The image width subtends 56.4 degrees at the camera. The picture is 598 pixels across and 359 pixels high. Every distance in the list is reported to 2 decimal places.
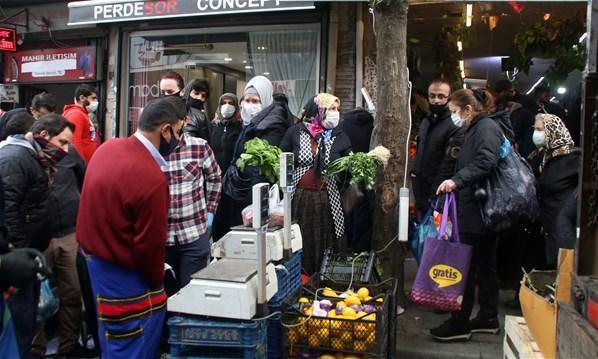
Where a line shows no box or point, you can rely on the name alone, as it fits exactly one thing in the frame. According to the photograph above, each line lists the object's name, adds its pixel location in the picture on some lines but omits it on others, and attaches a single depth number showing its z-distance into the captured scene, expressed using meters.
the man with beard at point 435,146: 5.14
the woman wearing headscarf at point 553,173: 5.06
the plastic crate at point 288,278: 3.86
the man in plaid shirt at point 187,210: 4.14
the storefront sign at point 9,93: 10.20
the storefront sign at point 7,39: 9.69
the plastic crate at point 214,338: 3.28
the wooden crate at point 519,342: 2.99
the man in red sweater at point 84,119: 6.73
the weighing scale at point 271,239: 3.93
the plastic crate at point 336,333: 3.42
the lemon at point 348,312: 3.56
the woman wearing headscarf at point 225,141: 6.17
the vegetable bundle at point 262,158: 4.85
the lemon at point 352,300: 3.76
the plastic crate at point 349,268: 4.34
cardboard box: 2.63
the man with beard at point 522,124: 6.82
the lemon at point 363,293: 3.89
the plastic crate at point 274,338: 3.77
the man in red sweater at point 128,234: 3.18
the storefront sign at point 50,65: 9.20
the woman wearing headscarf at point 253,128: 5.39
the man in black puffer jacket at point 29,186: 3.68
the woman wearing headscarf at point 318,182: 5.12
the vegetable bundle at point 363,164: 4.70
